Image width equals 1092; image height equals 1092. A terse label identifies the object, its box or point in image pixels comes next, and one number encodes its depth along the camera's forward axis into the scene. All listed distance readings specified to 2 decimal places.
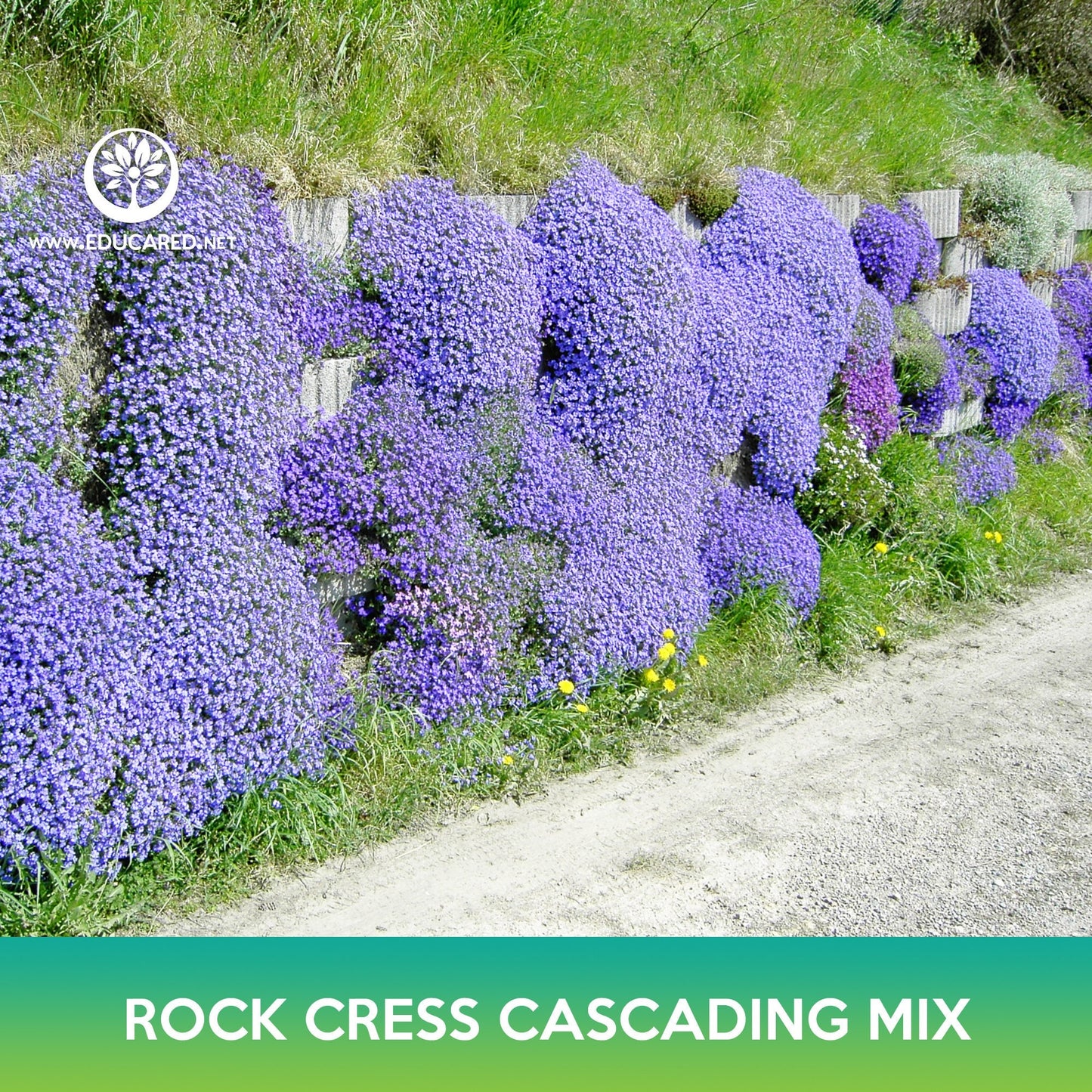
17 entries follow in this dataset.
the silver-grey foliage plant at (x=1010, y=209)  7.48
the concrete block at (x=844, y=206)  6.21
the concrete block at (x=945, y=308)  6.88
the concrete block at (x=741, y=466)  5.44
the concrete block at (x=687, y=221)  5.42
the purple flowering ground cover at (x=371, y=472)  3.24
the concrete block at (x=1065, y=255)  8.29
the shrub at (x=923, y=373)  6.49
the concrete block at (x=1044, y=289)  7.98
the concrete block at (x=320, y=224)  3.95
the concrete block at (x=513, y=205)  4.56
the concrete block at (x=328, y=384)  3.99
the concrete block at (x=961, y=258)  7.22
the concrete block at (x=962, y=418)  6.85
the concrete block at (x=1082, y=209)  8.46
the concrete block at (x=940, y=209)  6.87
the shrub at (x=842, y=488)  5.72
